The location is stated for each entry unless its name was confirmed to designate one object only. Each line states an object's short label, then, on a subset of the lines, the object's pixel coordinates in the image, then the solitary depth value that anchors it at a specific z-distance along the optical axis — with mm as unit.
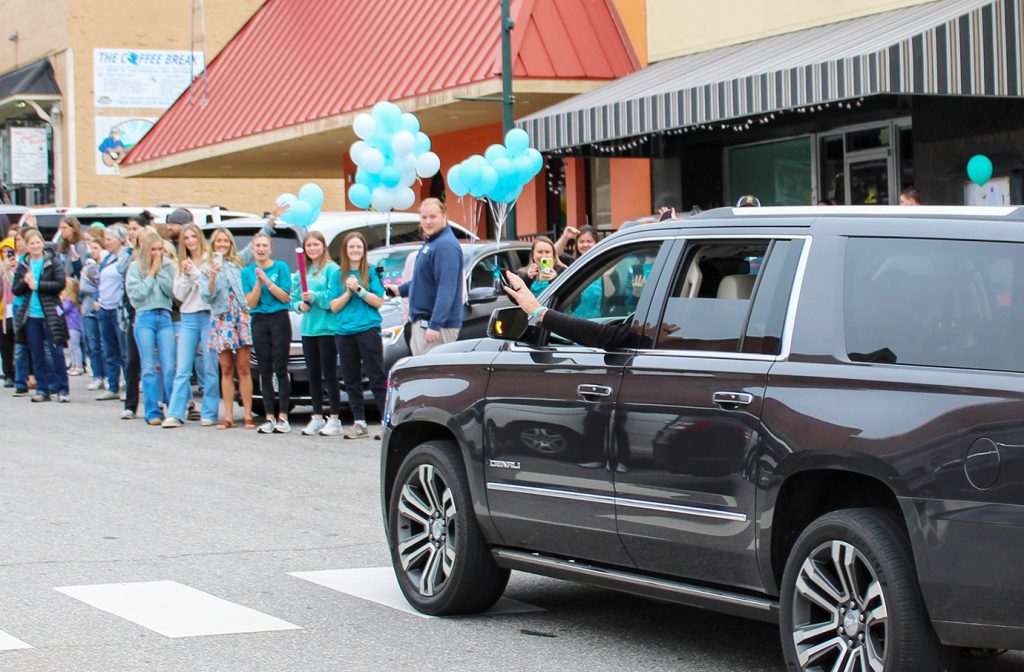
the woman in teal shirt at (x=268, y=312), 14805
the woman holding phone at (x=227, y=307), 15148
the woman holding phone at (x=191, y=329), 15305
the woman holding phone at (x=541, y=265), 13812
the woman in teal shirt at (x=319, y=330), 14344
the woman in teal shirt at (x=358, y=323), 14148
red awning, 21625
